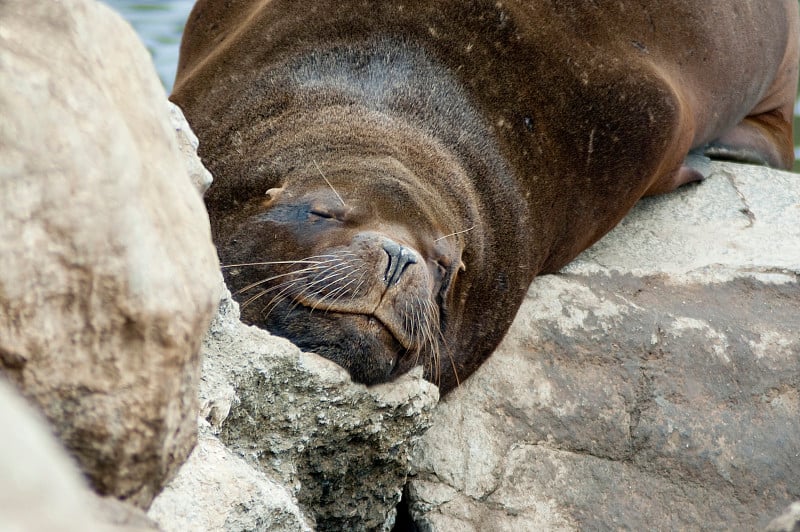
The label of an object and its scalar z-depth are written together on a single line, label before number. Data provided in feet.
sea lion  24.13
